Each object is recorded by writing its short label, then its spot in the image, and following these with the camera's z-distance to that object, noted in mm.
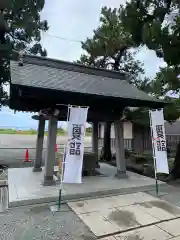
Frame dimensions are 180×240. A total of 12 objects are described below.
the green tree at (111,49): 11141
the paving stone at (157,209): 4352
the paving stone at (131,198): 5141
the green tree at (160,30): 6695
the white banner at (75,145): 4836
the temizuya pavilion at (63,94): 5512
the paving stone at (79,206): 4602
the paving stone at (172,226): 3707
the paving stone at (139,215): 4113
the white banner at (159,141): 5730
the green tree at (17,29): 9000
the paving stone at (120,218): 3893
